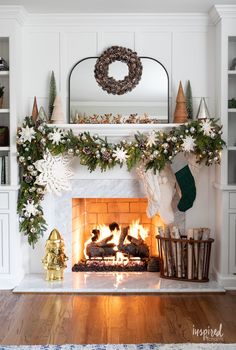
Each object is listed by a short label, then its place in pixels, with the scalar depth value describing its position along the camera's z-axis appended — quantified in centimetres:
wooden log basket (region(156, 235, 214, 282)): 480
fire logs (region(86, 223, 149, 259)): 541
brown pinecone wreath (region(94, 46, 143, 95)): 499
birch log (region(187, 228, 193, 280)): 480
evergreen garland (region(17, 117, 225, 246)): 468
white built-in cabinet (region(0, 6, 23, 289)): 475
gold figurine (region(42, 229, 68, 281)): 485
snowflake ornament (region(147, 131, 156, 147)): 471
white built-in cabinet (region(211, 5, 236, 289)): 476
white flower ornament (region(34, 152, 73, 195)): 476
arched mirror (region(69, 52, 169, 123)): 504
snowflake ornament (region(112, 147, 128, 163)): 471
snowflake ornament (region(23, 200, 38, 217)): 479
